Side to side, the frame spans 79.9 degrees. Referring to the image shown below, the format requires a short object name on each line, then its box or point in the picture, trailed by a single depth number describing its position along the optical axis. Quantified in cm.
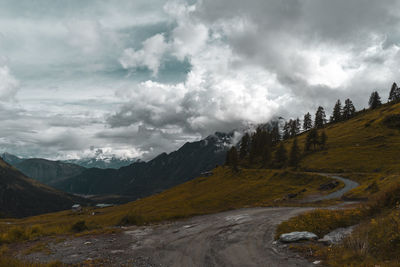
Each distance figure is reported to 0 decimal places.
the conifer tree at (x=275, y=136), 13965
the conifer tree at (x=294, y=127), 15938
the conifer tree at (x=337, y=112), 15975
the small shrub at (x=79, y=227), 2730
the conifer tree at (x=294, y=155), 8625
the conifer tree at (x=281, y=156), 9656
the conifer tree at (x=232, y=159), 9238
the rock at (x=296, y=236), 1570
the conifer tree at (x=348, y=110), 15812
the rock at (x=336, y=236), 1461
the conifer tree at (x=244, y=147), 12100
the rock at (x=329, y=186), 5075
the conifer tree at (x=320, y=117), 15788
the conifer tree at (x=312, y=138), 9919
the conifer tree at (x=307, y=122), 16075
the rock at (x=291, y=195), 4584
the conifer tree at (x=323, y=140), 9975
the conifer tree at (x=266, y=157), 10019
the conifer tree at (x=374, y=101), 15815
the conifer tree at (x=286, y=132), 16338
